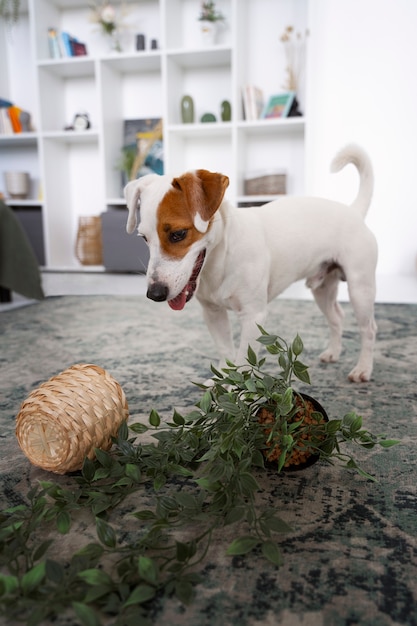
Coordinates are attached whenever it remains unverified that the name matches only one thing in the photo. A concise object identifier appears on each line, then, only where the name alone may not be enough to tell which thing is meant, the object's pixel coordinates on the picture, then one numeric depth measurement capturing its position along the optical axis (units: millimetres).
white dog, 1089
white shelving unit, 4105
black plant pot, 936
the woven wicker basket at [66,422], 909
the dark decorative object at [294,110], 4008
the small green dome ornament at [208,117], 4176
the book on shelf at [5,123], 4461
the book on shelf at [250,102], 4016
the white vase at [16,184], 4574
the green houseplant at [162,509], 608
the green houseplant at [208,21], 4023
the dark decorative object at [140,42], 4173
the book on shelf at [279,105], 3965
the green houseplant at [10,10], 4348
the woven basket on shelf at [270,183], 4082
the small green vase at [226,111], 4090
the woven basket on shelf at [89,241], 4496
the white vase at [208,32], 4043
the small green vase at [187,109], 4164
